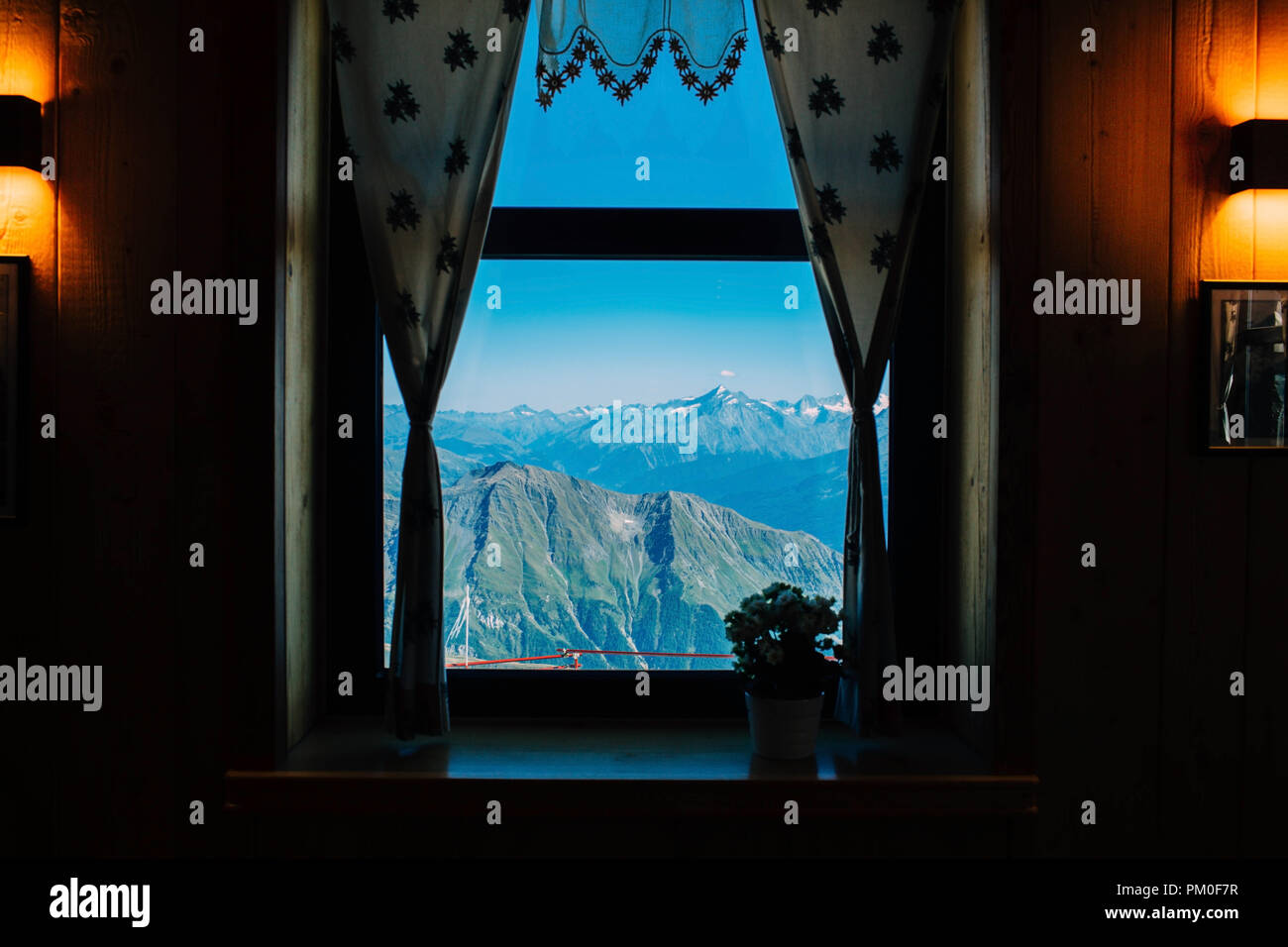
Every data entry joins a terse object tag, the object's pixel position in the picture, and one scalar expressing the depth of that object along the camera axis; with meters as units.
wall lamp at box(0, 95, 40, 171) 1.65
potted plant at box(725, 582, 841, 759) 1.72
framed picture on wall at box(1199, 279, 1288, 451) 1.72
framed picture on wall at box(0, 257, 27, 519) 1.71
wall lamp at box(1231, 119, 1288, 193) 1.68
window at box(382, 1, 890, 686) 1.97
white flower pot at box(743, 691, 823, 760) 1.72
